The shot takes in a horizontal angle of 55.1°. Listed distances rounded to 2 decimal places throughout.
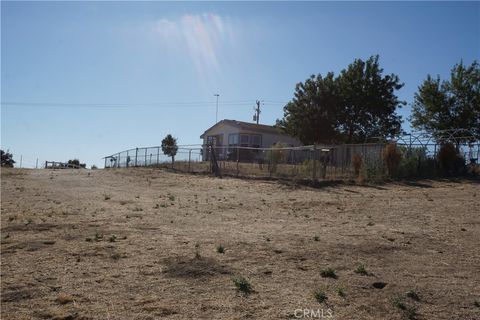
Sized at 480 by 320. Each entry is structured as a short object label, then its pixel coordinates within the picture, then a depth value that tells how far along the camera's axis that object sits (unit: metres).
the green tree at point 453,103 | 32.00
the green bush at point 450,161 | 19.03
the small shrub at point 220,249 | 7.49
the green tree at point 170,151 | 29.52
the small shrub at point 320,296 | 5.24
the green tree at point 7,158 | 55.28
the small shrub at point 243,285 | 5.64
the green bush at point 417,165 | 19.00
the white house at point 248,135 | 44.41
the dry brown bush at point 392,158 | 18.70
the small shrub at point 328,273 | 6.12
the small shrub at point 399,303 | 4.97
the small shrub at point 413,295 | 5.27
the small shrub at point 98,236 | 8.67
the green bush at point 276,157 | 22.40
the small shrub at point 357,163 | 19.28
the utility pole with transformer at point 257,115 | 71.25
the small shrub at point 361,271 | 6.20
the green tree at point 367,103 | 37.38
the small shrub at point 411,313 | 4.78
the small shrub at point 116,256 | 7.35
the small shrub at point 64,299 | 5.56
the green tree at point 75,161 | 62.63
